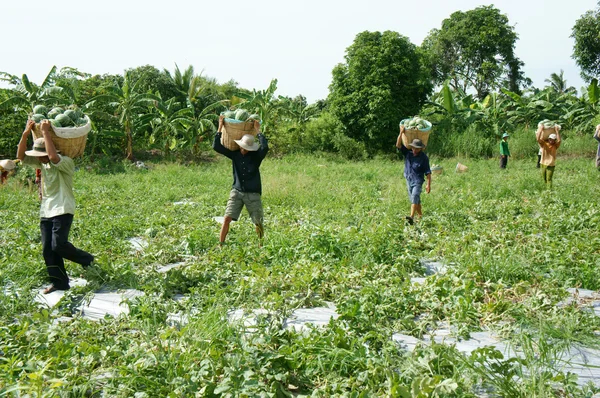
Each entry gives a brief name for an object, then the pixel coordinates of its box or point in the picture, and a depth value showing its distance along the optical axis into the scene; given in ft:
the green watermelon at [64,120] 16.03
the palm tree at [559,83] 97.14
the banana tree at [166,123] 63.67
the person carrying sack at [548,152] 32.04
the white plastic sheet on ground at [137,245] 20.32
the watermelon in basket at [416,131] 24.72
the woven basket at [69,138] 15.61
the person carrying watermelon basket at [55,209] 15.55
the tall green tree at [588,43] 75.72
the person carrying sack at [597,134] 31.01
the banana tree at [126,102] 60.75
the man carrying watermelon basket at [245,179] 19.76
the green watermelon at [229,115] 20.11
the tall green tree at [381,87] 67.97
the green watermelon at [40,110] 17.93
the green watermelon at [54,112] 16.71
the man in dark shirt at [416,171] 24.50
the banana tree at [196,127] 64.64
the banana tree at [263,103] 68.49
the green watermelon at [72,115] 16.67
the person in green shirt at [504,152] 53.26
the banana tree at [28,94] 56.39
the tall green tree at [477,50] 96.84
